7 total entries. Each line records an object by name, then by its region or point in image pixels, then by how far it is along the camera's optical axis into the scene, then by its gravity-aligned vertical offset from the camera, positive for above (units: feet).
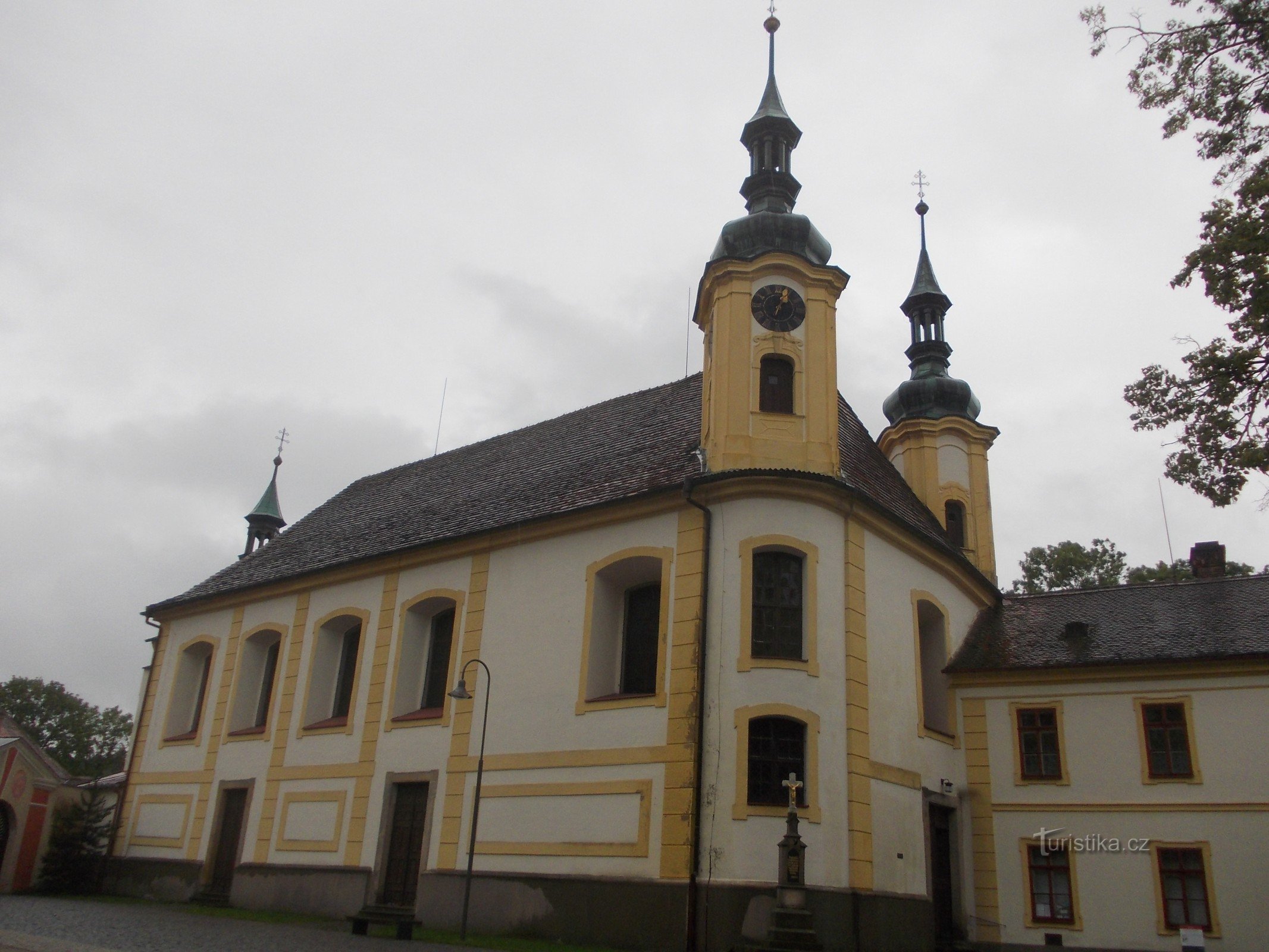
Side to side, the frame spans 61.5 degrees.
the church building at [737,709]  49.93 +10.32
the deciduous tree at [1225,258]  35.24 +21.39
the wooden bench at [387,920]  50.34 -1.35
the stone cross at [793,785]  47.01 +5.40
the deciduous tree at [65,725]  192.13 +24.89
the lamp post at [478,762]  51.11 +6.58
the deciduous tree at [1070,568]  118.93 +38.34
